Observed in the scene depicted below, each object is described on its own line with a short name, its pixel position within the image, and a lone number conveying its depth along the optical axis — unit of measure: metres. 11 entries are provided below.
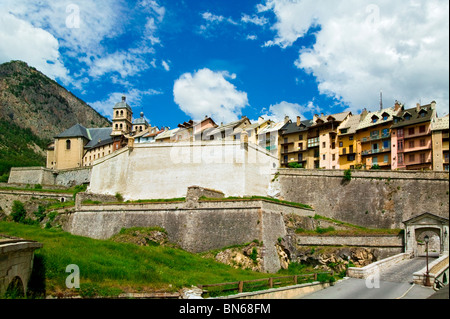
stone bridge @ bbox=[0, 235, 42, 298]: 13.63
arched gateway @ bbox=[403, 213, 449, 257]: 34.42
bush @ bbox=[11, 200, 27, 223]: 51.28
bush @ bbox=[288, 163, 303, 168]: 58.59
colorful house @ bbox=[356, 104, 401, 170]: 54.16
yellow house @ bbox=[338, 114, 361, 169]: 57.62
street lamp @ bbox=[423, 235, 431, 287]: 22.04
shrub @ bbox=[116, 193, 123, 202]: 50.59
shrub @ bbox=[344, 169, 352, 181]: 47.16
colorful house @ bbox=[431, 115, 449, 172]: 48.56
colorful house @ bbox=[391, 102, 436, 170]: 50.44
